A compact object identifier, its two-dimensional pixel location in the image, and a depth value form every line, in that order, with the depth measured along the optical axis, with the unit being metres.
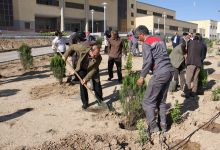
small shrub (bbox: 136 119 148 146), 4.69
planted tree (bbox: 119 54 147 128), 5.44
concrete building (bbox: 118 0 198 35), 67.62
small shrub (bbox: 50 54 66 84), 8.79
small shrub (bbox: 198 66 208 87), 7.84
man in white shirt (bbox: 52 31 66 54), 10.09
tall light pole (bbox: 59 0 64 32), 50.96
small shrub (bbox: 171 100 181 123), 5.43
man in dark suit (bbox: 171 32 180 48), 14.12
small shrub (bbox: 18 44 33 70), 11.65
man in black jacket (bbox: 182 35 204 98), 7.39
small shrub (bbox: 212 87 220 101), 7.15
